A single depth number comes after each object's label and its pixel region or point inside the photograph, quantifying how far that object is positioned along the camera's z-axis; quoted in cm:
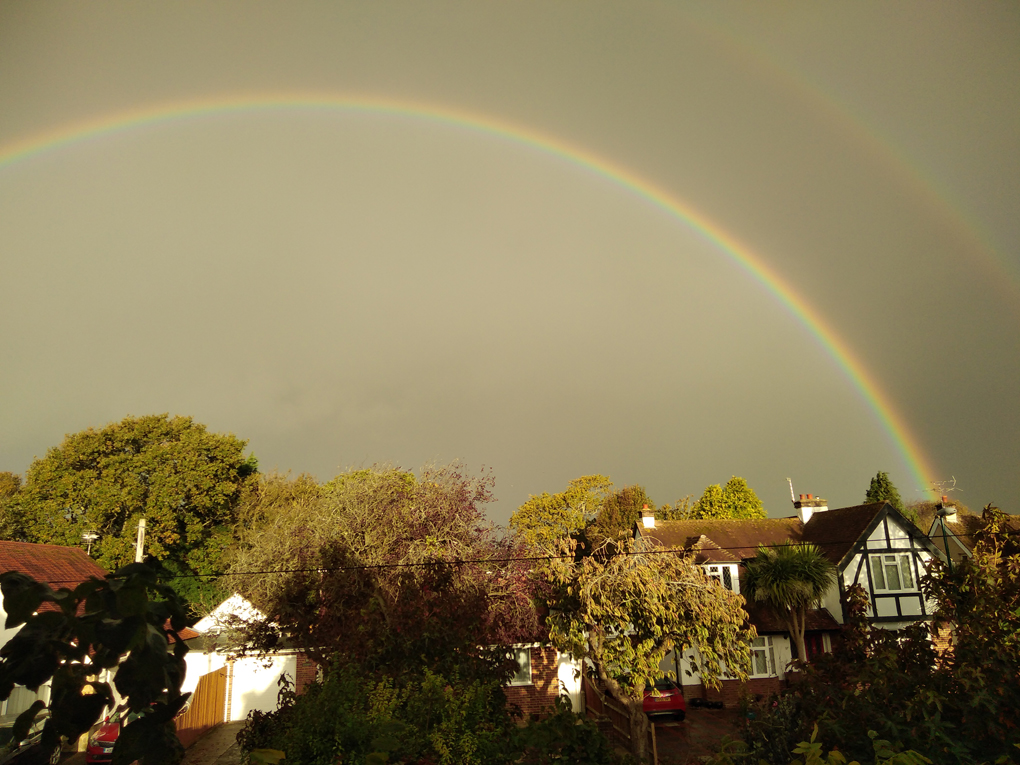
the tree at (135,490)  3816
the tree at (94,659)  226
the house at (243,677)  2489
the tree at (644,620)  1378
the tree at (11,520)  4141
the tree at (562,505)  5762
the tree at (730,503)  5778
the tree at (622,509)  5725
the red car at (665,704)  2069
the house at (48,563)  2291
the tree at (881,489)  5575
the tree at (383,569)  1510
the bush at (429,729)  532
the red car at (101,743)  1700
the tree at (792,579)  2333
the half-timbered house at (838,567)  2572
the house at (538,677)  2294
